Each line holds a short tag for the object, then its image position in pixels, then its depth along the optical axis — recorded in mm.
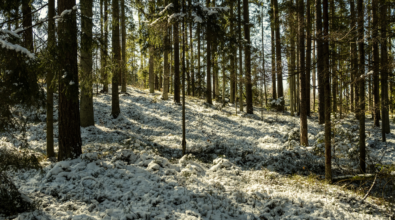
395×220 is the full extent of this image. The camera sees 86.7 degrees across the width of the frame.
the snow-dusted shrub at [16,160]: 3898
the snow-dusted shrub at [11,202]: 3987
